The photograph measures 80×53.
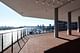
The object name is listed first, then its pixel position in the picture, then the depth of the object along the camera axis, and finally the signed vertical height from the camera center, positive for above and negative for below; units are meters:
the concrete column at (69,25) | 6.25 +0.14
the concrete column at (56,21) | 5.07 +0.49
